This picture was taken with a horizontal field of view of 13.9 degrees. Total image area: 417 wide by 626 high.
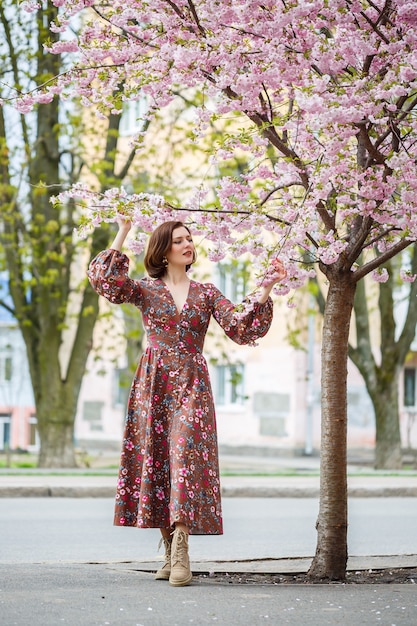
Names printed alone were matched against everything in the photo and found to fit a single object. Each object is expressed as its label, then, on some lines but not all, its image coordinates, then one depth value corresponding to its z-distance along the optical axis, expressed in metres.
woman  9.08
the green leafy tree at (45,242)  26.15
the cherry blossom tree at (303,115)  9.01
